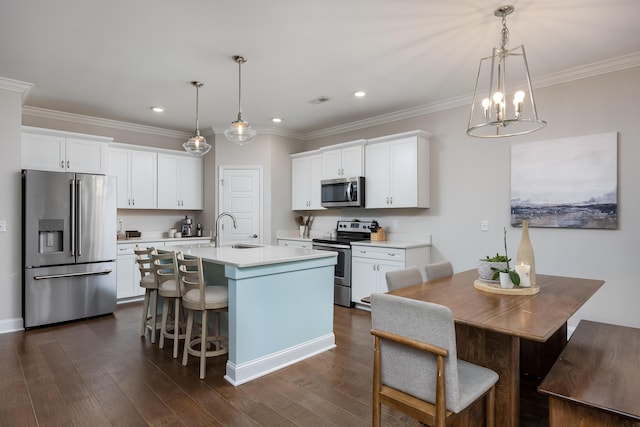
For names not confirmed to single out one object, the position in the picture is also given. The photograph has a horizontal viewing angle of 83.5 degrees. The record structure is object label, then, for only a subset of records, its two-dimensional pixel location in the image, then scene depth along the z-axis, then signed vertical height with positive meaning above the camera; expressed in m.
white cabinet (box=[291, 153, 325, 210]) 5.63 +0.58
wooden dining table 1.56 -0.47
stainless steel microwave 4.94 +0.33
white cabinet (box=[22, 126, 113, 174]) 4.13 +0.79
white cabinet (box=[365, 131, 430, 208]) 4.42 +0.58
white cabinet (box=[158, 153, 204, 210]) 5.58 +0.55
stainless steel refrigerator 3.85 -0.34
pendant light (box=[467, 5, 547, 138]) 2.25 +1.24
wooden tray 2.12 -0.45
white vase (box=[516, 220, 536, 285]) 2.27 -0.25
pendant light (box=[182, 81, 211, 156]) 3.78 +0.75
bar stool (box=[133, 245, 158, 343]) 3.35 -0.66
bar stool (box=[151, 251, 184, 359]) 3.07 -0.63
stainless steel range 4.77 -0.44
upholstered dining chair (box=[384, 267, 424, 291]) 2.33 -0.42
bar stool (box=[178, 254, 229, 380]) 2.74 -0.66
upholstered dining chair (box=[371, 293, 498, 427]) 1.49 -0.68
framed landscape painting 3.29 +0.32
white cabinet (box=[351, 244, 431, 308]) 4.26 -0.59
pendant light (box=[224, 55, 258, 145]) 3.22 +0.77
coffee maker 5.78 -0.19
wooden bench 1.44 -0.76
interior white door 5.72 +0.22
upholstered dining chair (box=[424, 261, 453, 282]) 2.70 -0.43
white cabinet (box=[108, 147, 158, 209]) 5.13 +0.60
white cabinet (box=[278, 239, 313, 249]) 5.41 -0.42
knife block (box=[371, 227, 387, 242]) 4.84 -0.28
